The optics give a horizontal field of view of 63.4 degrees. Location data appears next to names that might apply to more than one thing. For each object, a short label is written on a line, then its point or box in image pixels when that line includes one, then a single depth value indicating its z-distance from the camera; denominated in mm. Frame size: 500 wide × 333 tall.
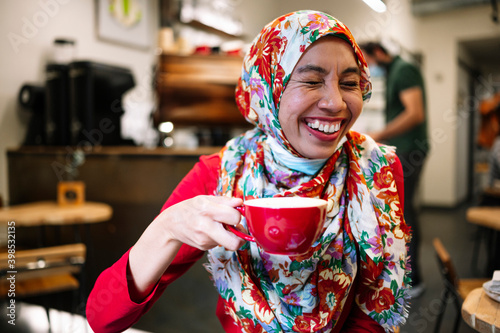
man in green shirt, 2895
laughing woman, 837
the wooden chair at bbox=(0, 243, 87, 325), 1635
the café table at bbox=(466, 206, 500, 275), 2430
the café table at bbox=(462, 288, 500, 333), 904
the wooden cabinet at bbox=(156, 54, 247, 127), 2564
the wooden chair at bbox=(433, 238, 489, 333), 1735
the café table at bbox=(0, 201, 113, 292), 2193
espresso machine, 2996
